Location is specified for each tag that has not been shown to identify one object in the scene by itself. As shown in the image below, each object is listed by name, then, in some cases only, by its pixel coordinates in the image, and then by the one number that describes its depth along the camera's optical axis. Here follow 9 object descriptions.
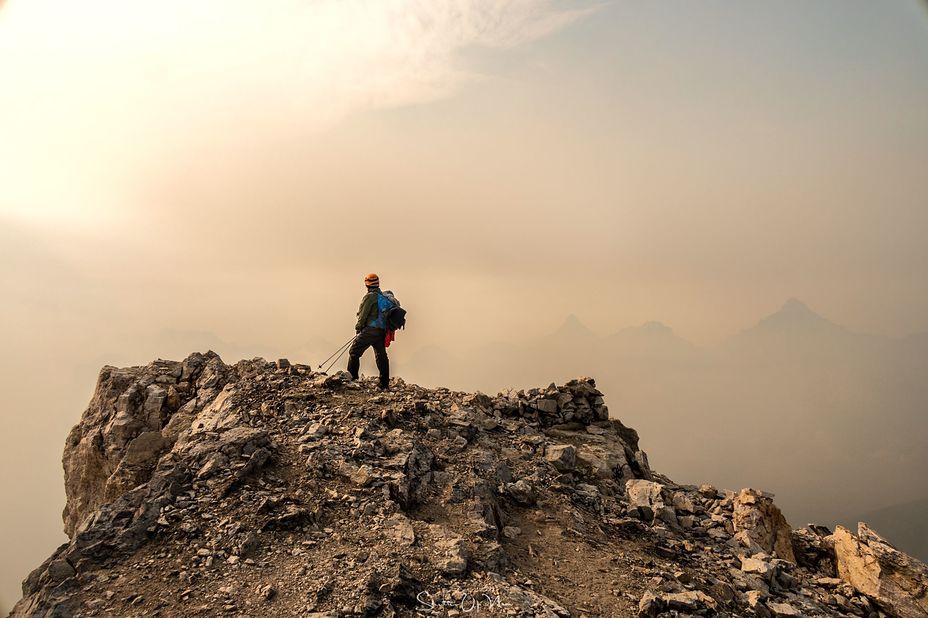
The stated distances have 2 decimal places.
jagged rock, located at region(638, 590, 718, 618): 10.29
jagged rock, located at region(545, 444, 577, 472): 15.43
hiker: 16.55
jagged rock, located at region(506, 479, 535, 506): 13.49
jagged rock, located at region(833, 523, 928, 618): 13.14
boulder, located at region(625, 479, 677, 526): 14.38
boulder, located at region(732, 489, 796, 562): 14.53
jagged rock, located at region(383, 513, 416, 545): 10.73
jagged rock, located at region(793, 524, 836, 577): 14.80
